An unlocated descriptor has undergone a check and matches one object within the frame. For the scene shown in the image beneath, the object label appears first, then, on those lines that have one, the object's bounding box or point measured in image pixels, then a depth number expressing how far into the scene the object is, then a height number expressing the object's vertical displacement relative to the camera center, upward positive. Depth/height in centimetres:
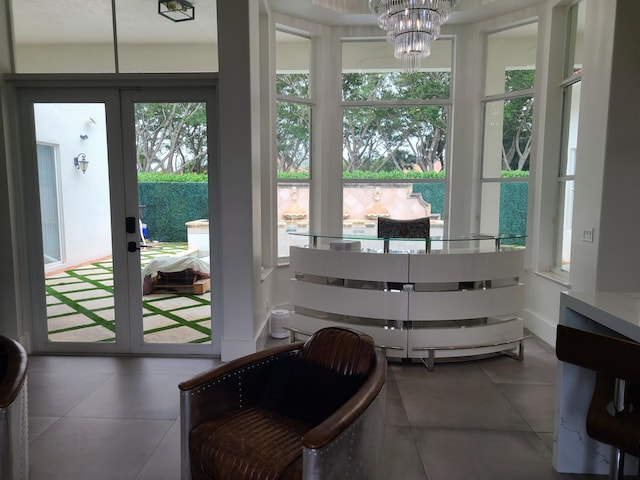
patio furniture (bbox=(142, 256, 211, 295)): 402 -82
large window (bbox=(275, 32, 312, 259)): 538 +66
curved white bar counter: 371 -93
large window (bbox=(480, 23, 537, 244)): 513 +74
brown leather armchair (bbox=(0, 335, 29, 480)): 181 -100
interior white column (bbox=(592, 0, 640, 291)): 339 +15
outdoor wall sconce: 390 +22
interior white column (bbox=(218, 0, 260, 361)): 360 +9
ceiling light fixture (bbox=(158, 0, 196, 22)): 374 +152
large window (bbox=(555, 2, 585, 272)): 444 +61
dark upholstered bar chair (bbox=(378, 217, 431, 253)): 403 -37
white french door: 387 -28
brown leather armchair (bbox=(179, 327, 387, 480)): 162 -100
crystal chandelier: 359 +142
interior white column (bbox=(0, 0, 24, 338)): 376 -28
